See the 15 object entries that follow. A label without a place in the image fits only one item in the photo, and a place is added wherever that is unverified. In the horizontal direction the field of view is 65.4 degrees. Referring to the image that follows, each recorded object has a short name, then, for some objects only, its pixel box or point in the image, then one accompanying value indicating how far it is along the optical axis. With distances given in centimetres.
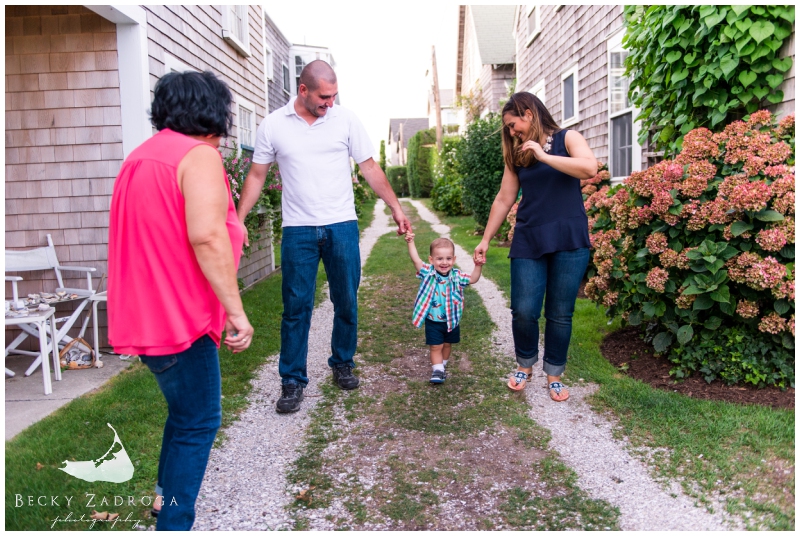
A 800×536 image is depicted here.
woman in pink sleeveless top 201
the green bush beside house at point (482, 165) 1238
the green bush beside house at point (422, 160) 2872
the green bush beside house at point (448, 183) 1770
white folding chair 475
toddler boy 409
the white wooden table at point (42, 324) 408
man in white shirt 369
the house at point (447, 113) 3733
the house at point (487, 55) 1945
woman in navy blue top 357
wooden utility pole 2267
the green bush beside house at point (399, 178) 3806
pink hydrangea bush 360
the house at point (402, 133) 5472
